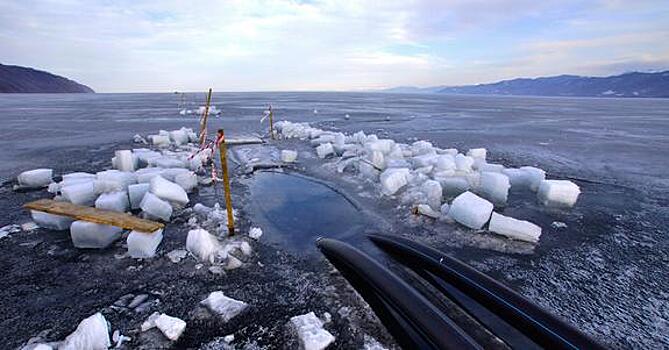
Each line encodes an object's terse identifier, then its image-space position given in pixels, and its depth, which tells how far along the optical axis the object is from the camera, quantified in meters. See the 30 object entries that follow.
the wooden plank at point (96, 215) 3.59
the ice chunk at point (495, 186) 5.16
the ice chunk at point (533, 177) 5.74
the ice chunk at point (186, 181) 5.66
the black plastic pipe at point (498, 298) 2.10
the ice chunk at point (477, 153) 7.52
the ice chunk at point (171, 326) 2.33
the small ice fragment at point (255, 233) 4.00
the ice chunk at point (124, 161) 6.49
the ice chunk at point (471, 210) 4.15
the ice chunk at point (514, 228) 3.86
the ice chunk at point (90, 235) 3.62
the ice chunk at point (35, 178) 5.71
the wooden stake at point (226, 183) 3.85
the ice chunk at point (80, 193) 4.41
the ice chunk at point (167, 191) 4.61
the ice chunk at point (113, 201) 4.26
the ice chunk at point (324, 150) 8.79
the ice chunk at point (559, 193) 5.01
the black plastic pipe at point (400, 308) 2.02
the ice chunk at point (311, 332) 2.22
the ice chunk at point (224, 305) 2.59
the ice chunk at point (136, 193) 4.65
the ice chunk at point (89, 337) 2.17
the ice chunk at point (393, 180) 5.60
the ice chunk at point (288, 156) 8.20
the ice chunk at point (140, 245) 3.47
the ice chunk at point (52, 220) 4.09
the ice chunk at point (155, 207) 4.31
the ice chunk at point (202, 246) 3.41
